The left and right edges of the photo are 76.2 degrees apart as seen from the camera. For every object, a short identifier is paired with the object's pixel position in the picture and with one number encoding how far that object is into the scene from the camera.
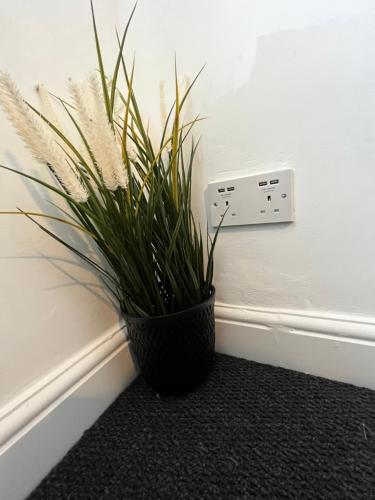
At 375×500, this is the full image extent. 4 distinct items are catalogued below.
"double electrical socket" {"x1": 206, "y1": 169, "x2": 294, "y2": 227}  0.51
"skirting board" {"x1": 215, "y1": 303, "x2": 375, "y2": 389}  0.49
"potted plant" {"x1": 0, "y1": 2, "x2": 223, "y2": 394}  0.36
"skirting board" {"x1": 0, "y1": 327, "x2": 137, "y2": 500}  0.38
